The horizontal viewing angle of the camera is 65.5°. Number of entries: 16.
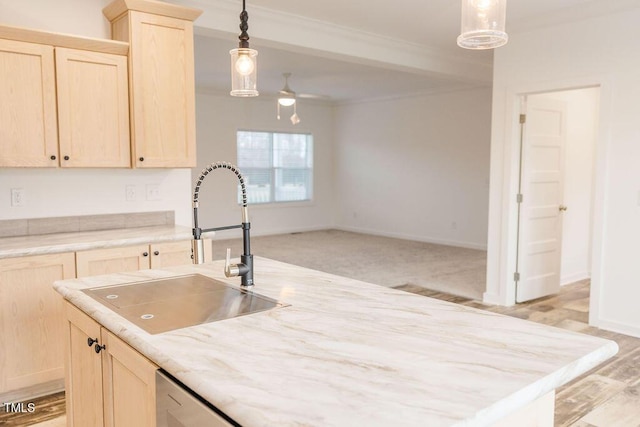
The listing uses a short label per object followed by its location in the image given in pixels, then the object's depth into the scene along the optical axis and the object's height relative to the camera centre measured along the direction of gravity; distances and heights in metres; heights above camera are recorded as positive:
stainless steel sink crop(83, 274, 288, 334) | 1.54 -0.46
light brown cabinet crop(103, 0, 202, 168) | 3.29 +0.63
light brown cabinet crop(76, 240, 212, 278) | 2.90 -0.55
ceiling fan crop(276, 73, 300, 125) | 6.88 +1.02
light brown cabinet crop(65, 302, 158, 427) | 1.38 -0.67
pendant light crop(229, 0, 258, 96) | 2.09 +0.44
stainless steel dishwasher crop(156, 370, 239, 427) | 1.08 -0.55
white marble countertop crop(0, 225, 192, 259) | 2.73 -0.43
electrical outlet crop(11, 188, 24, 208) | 3.21 -0.19
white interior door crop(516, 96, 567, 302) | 4.74 -0.27
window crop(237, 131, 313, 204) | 9.40 +0.10
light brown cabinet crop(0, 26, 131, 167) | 2.94 +0.42
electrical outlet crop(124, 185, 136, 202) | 3.65 -0.18
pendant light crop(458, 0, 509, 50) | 1.55 +0.48
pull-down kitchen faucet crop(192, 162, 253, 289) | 1.78 -0.29
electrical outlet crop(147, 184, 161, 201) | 3.74 -0.17
